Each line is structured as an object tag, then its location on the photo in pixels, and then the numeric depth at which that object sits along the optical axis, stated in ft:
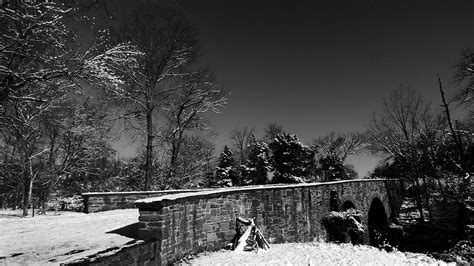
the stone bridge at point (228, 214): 20.75
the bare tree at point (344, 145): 151.33
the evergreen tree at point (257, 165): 126.21
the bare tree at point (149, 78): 51.51
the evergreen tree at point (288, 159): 116.06
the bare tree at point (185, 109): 61.52
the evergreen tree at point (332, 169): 143.57
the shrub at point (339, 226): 45.42
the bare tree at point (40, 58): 18.60
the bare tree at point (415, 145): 79.46
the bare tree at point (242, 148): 148.56
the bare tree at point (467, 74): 49.87
